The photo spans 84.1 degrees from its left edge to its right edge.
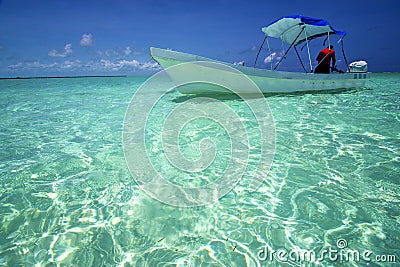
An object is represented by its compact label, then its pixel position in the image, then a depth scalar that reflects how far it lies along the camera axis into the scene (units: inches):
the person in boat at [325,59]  443.5
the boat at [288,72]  353.4
